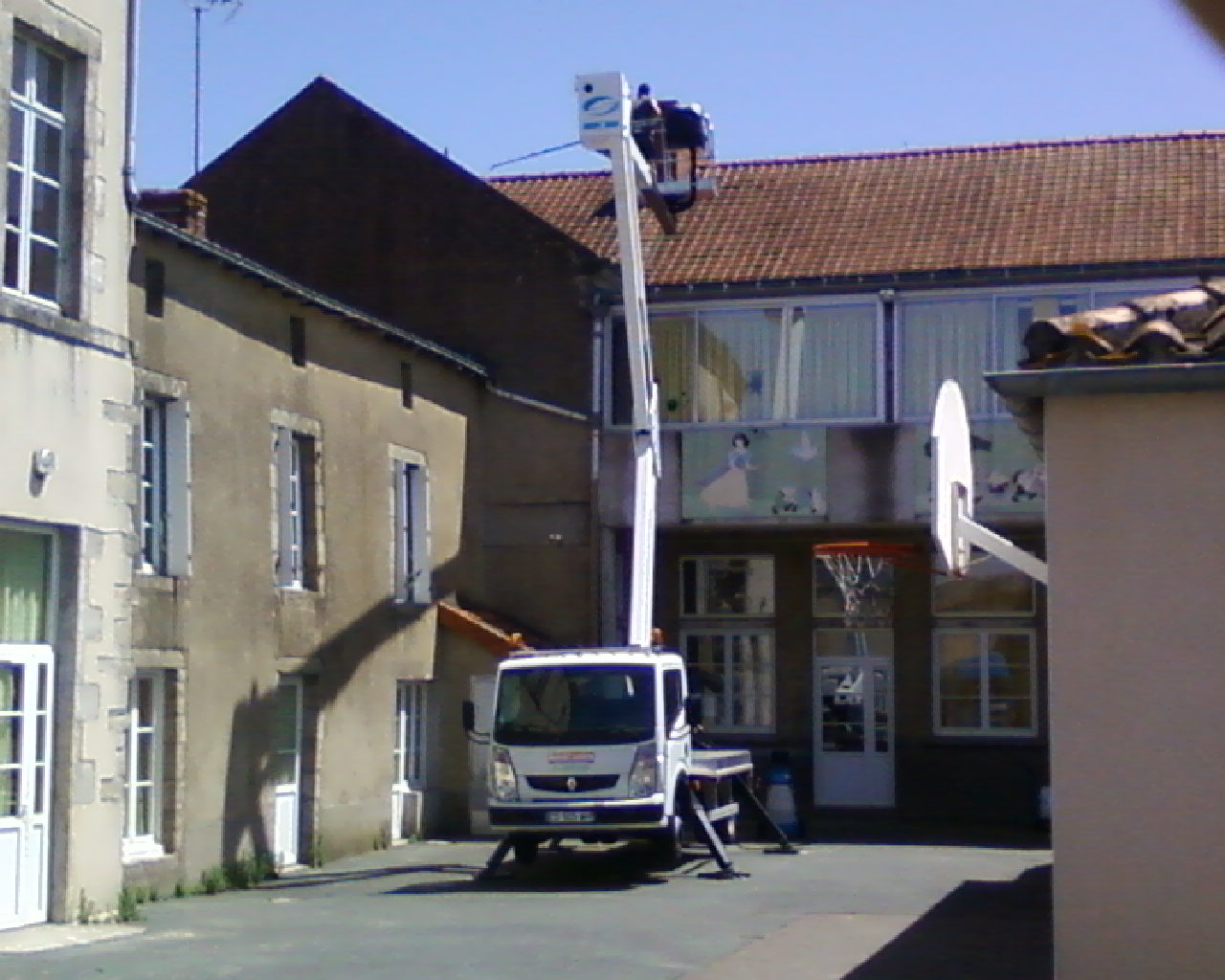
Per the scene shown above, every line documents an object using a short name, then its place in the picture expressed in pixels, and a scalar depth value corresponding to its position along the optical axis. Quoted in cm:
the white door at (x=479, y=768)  2291
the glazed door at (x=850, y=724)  2684
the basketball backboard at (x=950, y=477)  986
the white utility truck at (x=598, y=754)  1822
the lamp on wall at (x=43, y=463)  1389
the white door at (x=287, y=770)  1920
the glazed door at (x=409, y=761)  2227
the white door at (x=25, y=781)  1388
